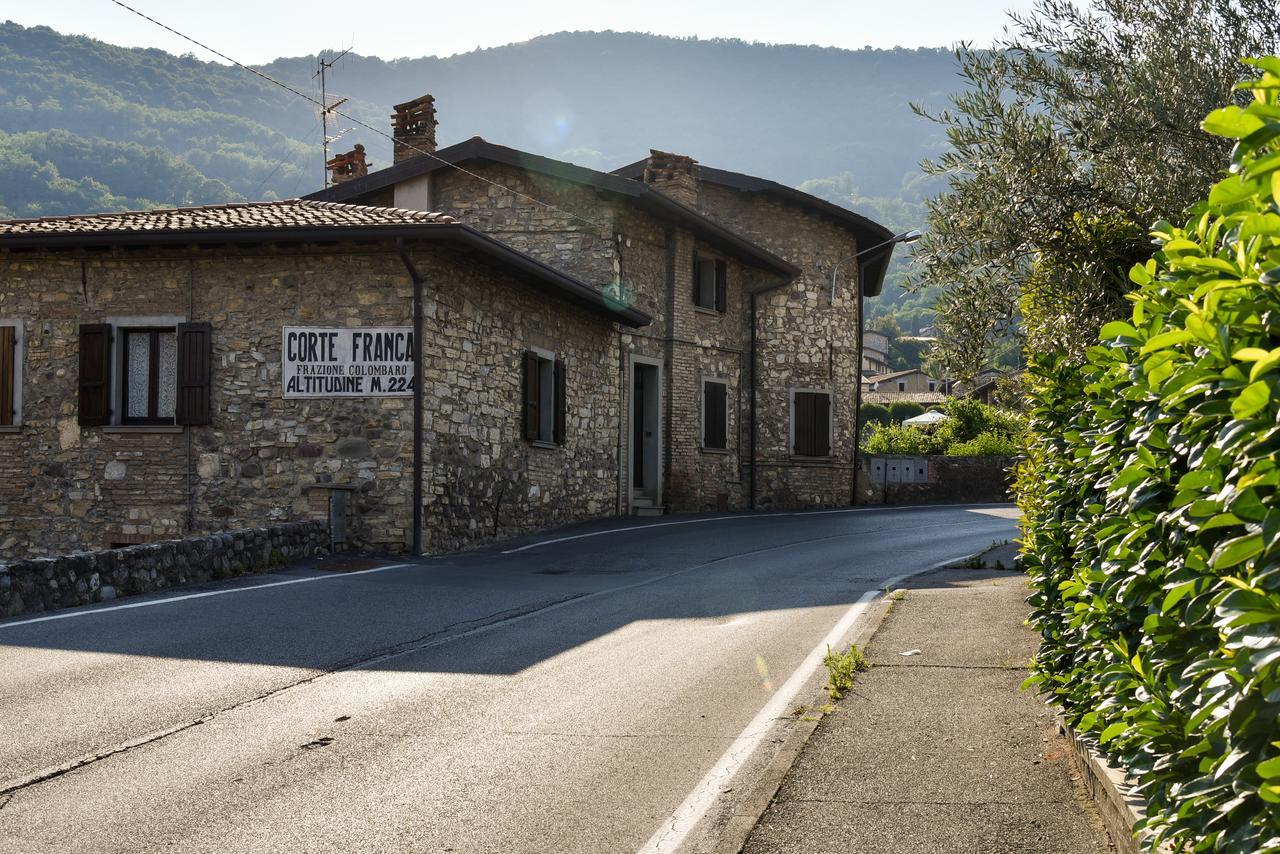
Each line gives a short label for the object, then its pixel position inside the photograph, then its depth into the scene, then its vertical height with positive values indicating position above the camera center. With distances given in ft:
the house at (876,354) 393.66 +35.79
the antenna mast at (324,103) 90.14 +26.56
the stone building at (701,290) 80.43 +12.54
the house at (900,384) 340.18 +22.11
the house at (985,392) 239.40 +14.50
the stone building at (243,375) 55.98 +3.96
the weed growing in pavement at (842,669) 24.11 -4.17
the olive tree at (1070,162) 33.37 +8.34
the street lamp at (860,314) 102.32 +12.67
